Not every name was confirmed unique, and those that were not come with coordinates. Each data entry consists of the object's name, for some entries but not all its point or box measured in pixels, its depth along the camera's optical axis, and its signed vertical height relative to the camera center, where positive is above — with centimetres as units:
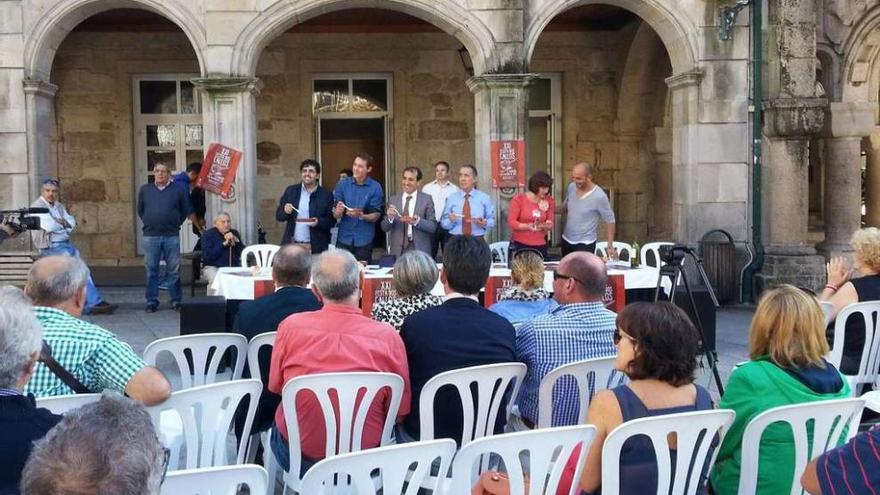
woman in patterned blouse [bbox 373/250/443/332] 392 -40
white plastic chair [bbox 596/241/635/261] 824 -51
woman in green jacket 284 -56
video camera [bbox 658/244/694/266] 589 -41
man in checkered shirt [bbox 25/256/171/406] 289 -51
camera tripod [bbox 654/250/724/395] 592 -56
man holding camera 835 -25
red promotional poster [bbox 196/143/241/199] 870 +27
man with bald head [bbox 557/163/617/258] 800 -15
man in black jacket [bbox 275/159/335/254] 804 -11
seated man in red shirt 330 -55
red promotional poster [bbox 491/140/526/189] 906 +29
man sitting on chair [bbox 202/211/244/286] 812 -40
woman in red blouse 777 -18
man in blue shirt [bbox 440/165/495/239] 802 -14
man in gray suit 787 -20
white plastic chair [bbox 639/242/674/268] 823 -54
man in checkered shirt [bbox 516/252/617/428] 360 -53
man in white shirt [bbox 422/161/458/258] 830 +5
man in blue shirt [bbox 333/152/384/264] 809 -9
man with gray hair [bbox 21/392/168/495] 138 -39
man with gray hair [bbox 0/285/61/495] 205 -44
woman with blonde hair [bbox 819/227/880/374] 464 -50
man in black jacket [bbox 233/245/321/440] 409 -46
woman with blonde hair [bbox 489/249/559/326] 427 -47
